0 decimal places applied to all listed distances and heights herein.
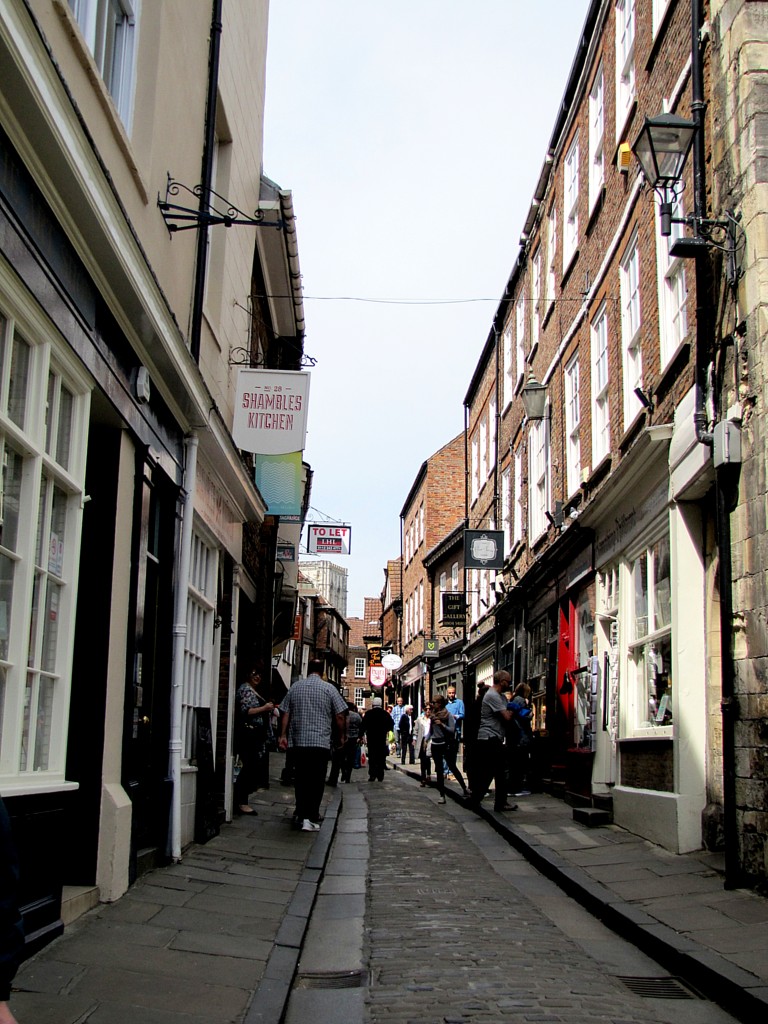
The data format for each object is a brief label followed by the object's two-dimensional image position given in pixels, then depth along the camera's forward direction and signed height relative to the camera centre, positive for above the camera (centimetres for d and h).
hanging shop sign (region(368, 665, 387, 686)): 3438 +138
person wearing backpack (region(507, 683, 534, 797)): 1516 -21
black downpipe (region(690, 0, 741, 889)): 777 +142
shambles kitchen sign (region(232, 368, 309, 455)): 1094 +300
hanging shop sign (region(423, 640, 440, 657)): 3575 +232
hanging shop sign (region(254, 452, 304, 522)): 1426 +302
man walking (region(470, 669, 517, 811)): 1339 -27
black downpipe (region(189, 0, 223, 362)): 980 +491
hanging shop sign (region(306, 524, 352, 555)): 2714 +432
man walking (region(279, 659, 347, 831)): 1087 -14
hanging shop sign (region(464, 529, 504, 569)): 2125 +327
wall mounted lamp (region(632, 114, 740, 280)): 839 +429
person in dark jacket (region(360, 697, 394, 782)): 1988 -33
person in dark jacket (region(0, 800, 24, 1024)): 268 -50
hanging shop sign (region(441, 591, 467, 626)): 2973 +302
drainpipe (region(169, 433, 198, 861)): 869 +69
